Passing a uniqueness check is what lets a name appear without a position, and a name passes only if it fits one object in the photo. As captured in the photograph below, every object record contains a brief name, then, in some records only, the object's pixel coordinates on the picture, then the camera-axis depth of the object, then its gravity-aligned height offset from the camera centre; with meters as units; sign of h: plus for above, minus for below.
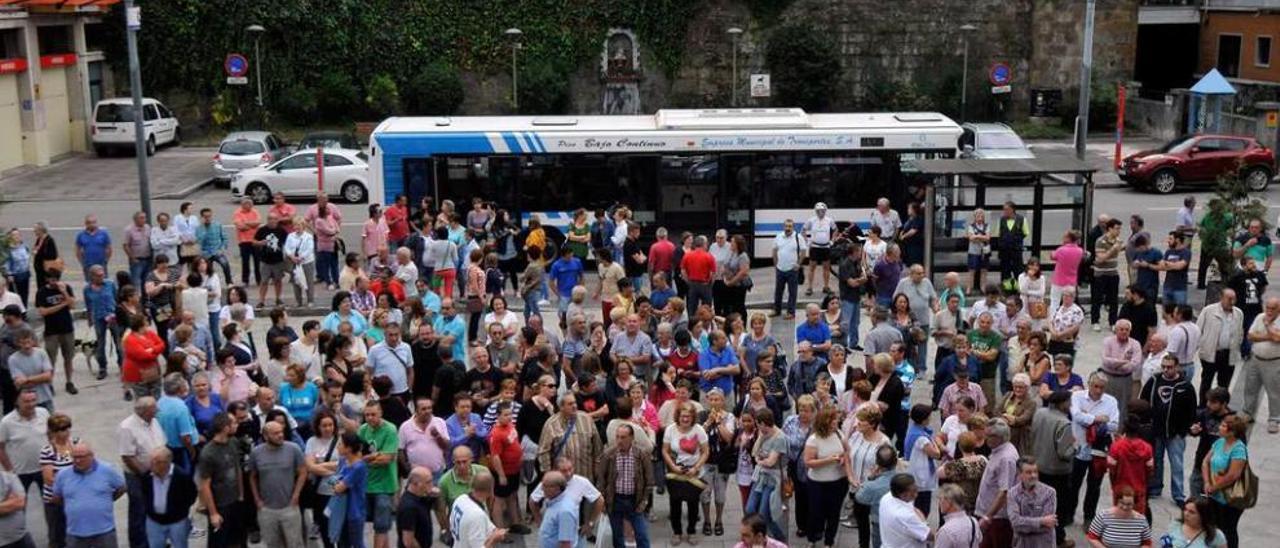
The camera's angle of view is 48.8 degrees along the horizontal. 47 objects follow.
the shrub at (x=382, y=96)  38.91 -1.04
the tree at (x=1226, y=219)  18.20 -2.15
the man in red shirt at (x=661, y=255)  18.09 -2.53
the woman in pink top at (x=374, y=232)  19.83 -2.42
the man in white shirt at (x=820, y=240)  20.31 -2.65
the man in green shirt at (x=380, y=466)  10.98 -3.16
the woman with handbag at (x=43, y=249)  17.97 -2.40
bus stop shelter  19.86 -2.04
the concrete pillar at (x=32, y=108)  34.75 -1.17
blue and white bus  22.09 -1.73
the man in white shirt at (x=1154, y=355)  12.70 -2.73
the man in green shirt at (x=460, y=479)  10.38 -3.09
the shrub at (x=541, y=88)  39.22 -0.86
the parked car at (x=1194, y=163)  30.05 -2.36
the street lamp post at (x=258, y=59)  38.34 -0.01
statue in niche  40.38 -0.45
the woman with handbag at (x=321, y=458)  10.95 -3.09
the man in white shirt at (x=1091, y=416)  11.68 -2.97
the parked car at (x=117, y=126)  36.28 -1.70
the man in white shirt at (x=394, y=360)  13.01 -2.76
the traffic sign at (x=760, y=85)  38.22 -0.81
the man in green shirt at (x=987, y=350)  13.77 -2.86
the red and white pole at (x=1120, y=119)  33.92 -1.60
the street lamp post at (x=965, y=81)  38.84 -0.77
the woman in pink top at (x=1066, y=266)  17.31 -2.60
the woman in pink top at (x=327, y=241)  19.91 -2.59
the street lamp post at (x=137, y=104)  23.11 -0.74
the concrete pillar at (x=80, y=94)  37.47 -0.91
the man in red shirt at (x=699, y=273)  17.67 -2.69
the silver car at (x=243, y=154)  32.16 -2.15
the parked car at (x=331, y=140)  31.92 -1.87
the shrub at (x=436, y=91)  39.12 -0.92
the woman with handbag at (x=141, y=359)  13.97 -2.93
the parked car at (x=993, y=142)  30.70 -1.94
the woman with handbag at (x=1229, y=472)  10.70 -3.17
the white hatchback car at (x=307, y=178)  29.53 -2.48
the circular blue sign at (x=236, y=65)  35.16 -0.15
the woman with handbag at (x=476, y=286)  17.03 -2.74
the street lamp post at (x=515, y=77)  38.50 -0.56
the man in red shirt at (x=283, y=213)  19.67 -2.16
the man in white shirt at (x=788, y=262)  18.84 -2.75
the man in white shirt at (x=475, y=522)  9.67 -3.16
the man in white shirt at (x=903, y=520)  9.73 -3.18
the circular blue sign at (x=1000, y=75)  35.38 -0.55
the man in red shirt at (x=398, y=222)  20.69 -2.38
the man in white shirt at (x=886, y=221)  20.08 -2.35
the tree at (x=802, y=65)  39.41 -0.29
